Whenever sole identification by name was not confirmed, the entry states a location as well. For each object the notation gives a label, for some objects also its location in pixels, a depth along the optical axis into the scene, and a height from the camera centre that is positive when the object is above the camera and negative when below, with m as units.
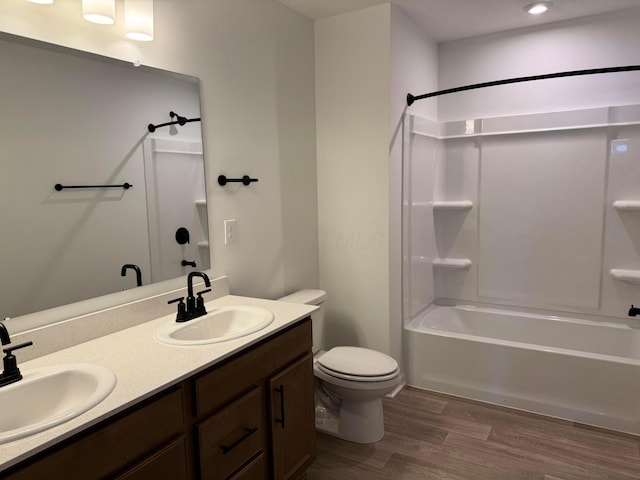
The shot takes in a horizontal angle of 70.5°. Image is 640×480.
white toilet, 2.38 -1.03
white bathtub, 2.53 -1.07
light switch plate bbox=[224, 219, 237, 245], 2.36 -0.18
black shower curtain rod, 2.35 +0.63
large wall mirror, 1.49 +0.10
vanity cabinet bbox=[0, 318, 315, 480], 1.13 -0.72
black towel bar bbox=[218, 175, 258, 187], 2.30 +0.09
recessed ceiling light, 2.77 +1.13
